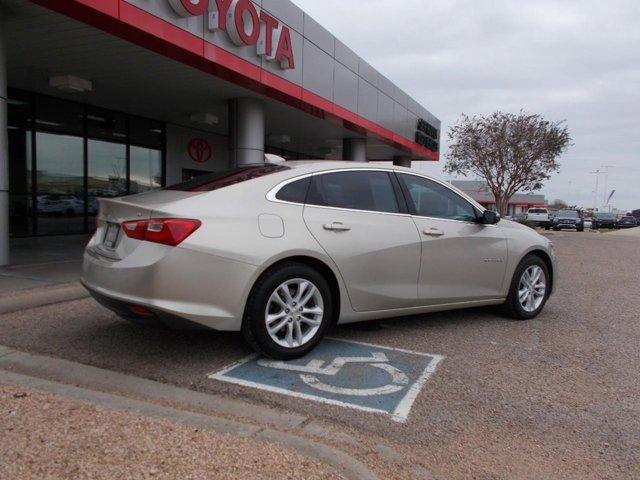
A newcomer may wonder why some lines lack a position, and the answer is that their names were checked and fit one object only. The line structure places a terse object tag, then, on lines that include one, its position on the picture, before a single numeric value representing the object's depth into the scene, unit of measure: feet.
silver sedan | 11.64
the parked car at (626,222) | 165.36
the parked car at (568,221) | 117.61
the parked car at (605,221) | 157.74
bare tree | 90.99
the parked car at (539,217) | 128.16
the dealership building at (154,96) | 26.53
